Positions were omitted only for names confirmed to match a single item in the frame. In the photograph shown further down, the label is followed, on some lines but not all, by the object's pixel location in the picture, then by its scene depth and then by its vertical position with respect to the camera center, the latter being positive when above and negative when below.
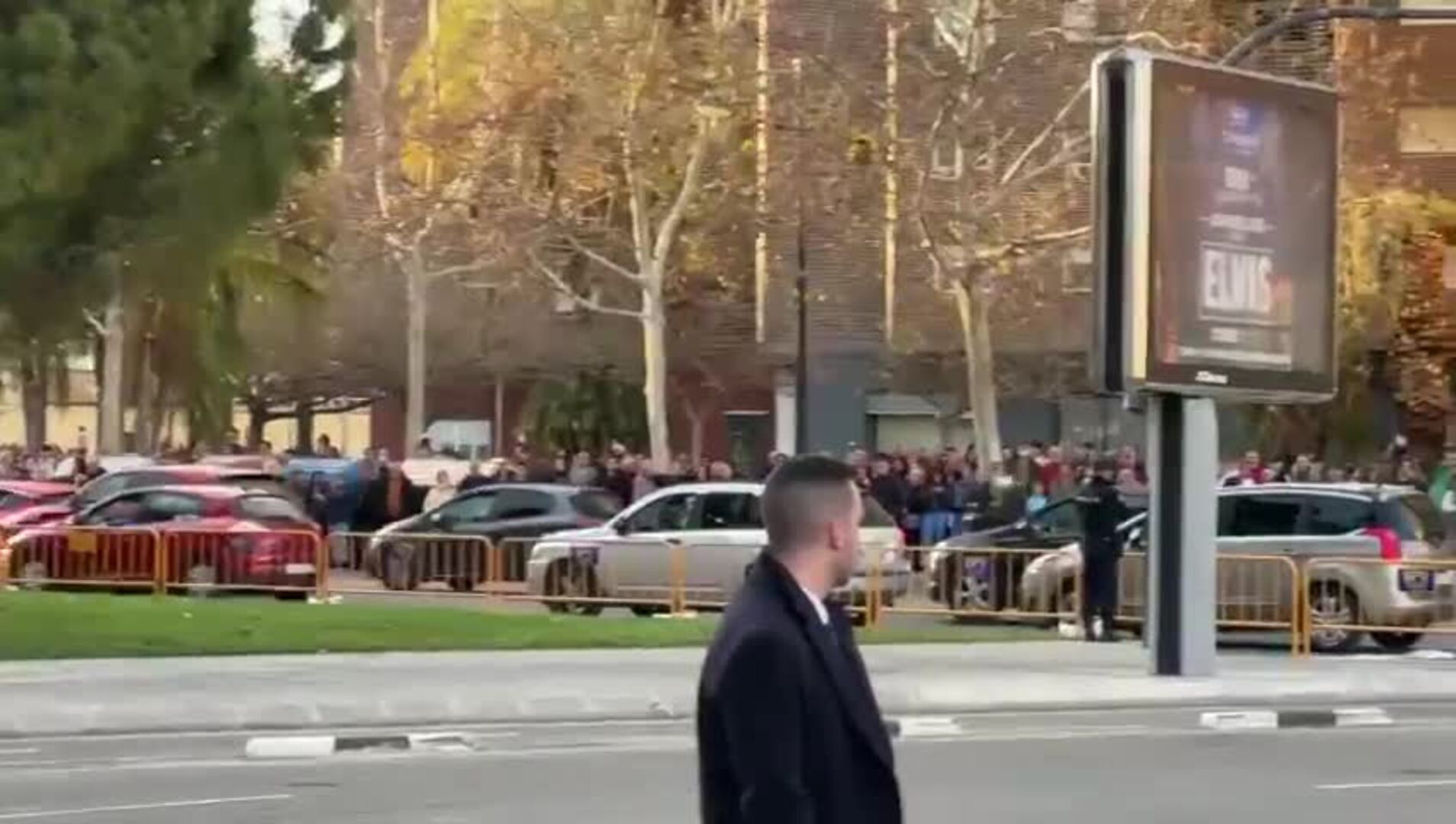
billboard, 20.59 +1.78
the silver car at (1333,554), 25.97 -0.87
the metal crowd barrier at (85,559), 30.19 -1.29
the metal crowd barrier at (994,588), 28.02 -1.33
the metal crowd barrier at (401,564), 31.00 -1.30
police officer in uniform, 26.09 -0.85
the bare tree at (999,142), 37.75 +4.45
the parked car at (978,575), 28.22 -1.19
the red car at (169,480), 32.52 -0.43
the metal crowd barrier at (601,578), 29.30 -1.36
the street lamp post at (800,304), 38.50 +2.37
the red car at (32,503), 35.41 -0.82
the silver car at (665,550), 29.23 -1.04
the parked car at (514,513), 33.25 -0.77
